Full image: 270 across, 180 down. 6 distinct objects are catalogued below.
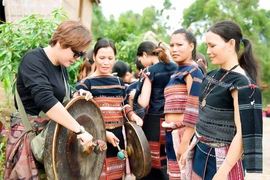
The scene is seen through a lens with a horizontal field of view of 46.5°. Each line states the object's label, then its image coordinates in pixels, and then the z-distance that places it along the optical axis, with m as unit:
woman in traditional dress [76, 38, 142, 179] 3.04
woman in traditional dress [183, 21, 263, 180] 1.83
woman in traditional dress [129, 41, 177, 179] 3.43
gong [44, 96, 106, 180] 1.99
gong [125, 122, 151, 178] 2.90
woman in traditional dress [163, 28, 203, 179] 2.86
